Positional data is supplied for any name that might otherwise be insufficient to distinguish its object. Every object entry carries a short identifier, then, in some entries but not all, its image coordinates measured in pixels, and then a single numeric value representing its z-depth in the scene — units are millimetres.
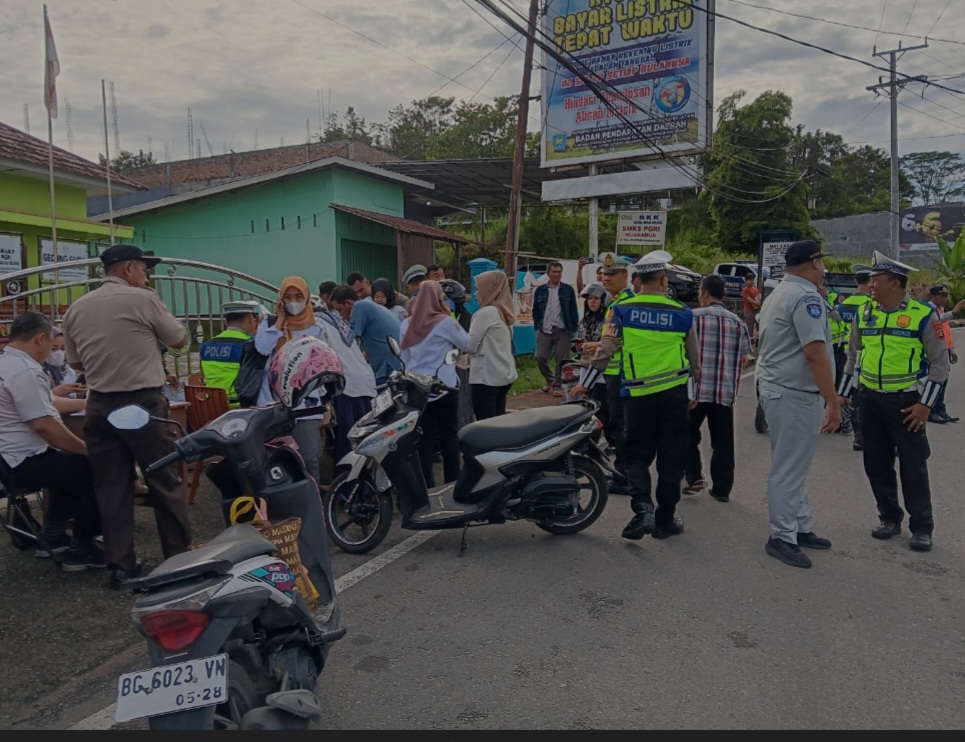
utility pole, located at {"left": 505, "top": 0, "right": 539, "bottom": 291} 14602
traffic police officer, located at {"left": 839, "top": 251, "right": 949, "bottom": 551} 4746
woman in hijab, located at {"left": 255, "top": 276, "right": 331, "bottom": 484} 5023
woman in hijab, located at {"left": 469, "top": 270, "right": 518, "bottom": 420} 6102
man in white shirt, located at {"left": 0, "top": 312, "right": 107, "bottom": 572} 4207
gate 6154
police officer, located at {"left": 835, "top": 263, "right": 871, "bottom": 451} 7613
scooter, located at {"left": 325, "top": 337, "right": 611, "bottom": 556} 4812
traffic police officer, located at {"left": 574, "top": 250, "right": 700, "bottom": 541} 4801
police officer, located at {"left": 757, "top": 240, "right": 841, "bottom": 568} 4336
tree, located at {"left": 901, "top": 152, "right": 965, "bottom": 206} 59875
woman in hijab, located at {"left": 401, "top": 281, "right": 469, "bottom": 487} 5723
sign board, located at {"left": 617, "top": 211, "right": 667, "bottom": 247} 17234
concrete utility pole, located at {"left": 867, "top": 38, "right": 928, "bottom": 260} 28503
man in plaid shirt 5723
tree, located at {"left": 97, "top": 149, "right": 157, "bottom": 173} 45784
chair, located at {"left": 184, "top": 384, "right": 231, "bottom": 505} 5684
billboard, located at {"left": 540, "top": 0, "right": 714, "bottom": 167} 18094
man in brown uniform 4000
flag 6102
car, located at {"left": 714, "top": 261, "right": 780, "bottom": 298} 21669
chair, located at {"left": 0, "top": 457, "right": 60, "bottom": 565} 4348
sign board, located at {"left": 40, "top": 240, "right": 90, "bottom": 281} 9622
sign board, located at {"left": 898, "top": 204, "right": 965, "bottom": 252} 44531
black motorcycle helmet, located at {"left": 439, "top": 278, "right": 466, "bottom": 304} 7242
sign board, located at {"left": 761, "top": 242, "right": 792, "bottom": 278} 17594
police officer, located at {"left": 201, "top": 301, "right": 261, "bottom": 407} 5836
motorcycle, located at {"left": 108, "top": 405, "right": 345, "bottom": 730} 2121
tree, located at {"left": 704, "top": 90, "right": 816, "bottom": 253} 28391
